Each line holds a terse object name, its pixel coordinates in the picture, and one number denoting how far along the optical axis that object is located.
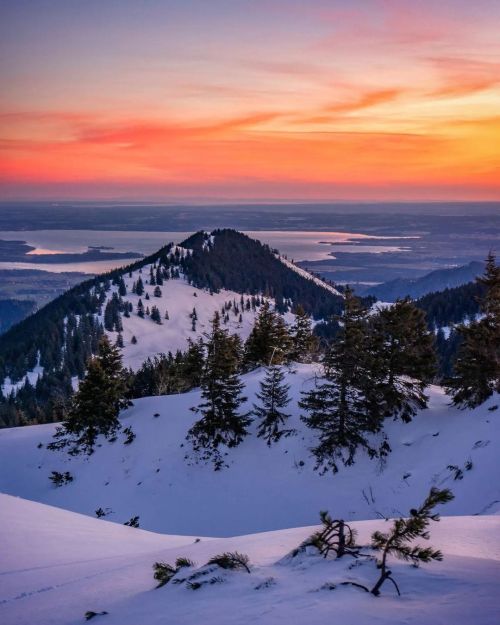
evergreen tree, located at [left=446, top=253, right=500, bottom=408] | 22.05
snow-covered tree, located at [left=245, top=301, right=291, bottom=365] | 36.56
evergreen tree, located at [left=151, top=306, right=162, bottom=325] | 158.88
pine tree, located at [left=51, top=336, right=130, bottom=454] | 32.00
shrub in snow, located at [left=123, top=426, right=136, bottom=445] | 31.54
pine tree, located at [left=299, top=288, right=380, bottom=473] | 22.58
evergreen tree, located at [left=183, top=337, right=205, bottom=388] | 35.28
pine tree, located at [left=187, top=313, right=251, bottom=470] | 28.20
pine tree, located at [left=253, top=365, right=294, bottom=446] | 27.14
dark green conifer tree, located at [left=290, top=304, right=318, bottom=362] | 41.81
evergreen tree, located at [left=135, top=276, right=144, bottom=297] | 172.12
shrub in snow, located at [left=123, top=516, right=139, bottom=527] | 23.40
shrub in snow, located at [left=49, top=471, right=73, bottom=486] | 29.58
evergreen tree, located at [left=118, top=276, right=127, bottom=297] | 168.00
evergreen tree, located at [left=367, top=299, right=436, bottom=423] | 23.81
